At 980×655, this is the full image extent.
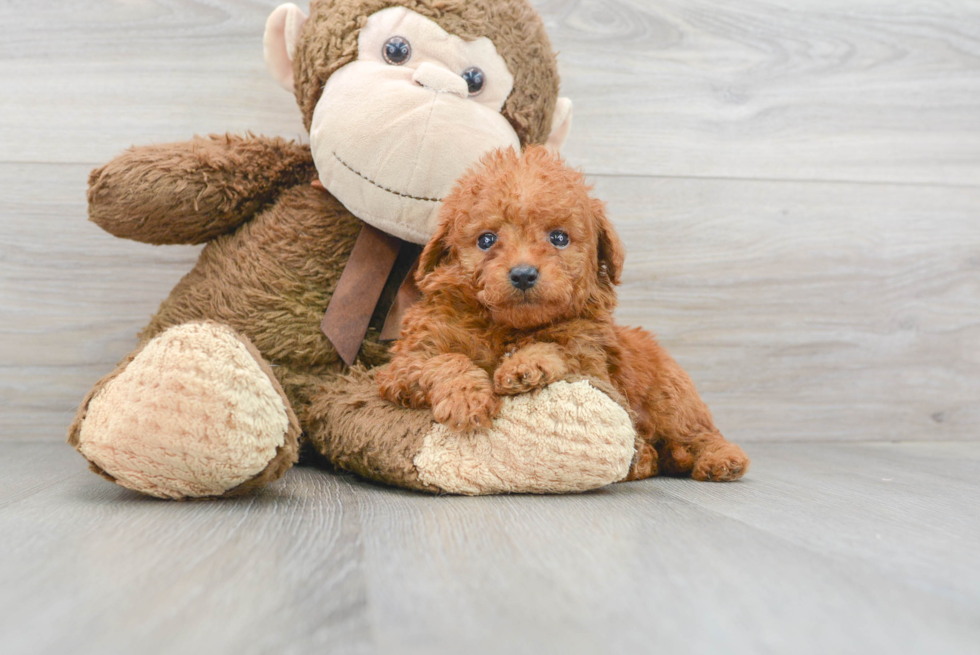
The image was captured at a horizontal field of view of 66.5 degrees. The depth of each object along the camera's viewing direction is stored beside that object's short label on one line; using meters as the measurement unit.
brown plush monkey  0.65
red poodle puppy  0.71
